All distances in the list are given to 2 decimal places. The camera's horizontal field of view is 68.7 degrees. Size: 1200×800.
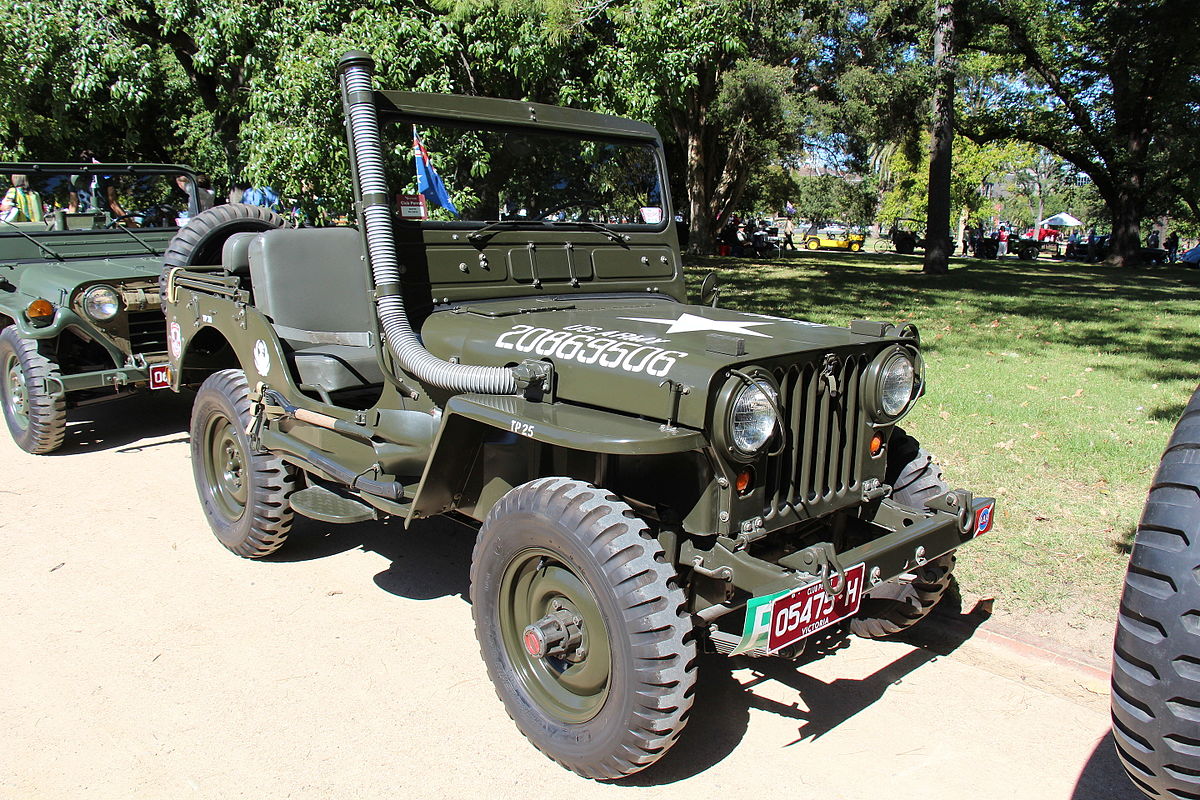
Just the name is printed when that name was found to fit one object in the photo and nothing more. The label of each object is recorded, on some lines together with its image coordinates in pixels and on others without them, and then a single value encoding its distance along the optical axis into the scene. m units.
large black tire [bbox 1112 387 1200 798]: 1.87
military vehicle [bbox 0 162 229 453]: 6.42
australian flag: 3.94
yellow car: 41.31
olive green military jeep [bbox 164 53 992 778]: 2.72
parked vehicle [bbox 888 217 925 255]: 34.62
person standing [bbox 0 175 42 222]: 7.87
